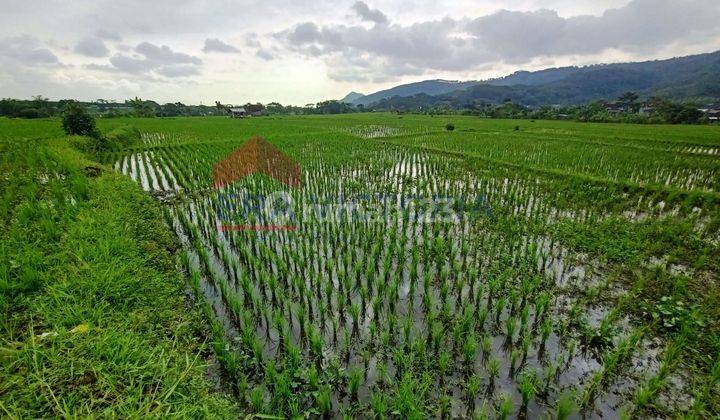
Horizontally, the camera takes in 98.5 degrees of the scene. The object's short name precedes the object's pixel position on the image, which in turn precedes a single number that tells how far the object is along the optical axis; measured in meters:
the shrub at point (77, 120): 16.18
